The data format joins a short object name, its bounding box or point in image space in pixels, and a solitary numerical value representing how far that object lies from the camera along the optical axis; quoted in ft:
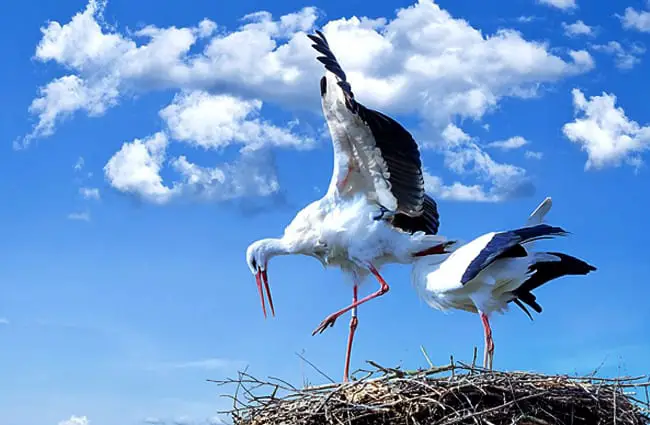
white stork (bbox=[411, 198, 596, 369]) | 23.91
